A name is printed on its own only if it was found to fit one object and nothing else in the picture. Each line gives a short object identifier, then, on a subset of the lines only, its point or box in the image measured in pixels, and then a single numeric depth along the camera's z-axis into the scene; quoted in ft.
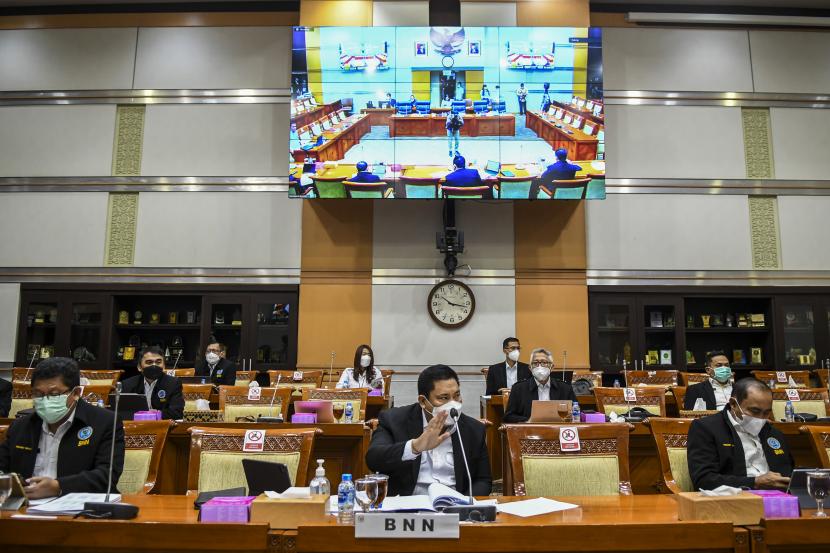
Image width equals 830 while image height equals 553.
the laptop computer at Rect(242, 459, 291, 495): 6.99
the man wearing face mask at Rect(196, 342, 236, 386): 24.20
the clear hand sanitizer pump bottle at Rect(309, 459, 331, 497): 6.75
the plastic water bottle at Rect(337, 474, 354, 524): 6.11
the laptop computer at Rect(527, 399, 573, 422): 13.51
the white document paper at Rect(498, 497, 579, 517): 6.57
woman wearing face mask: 23.80
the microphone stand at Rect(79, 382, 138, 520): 6.11
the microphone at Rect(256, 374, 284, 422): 13.72
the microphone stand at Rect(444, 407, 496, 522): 5.98
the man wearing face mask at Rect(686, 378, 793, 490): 9.75
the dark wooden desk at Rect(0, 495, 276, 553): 5.54
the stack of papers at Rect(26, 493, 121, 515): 6.42
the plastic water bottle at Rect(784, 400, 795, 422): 15.67
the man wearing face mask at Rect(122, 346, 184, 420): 16.76
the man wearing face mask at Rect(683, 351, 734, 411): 18.10
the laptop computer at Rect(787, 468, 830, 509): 6.86
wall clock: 29.12
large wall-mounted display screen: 27.12
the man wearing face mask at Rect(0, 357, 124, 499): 8.96
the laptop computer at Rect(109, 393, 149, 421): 14.74
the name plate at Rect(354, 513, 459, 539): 5.41
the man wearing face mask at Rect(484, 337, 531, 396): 23.82
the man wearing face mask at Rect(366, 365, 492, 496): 8.87
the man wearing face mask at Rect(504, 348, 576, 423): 17.49
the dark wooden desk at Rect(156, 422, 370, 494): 12.97
